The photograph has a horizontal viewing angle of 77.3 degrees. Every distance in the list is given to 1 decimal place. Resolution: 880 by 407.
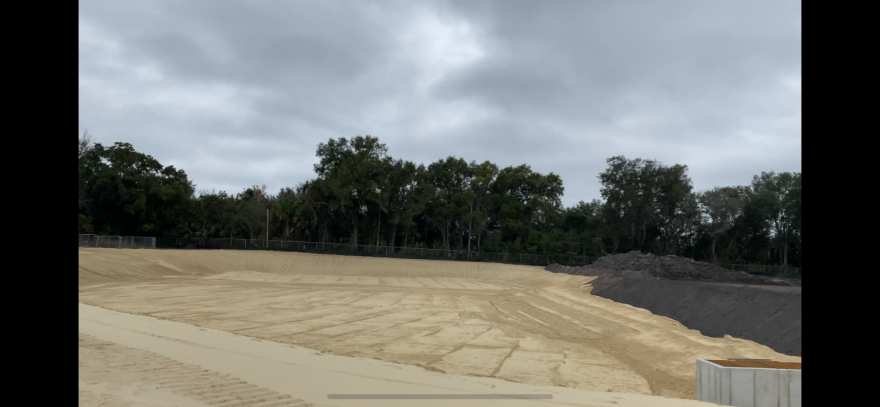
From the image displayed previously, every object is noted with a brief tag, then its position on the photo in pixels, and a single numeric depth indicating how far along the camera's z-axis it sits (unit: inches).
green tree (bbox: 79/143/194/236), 2110.1
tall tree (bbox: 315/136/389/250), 2409.0
